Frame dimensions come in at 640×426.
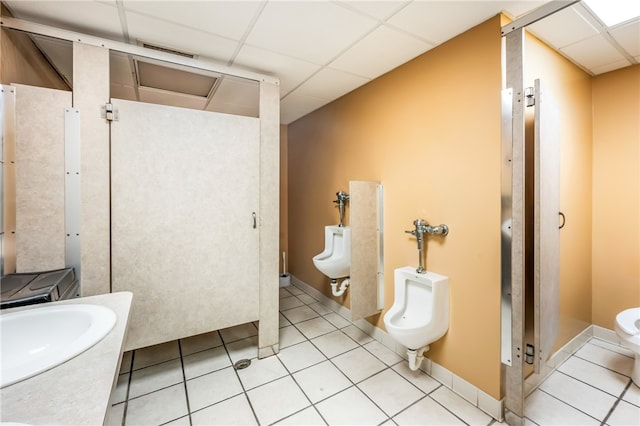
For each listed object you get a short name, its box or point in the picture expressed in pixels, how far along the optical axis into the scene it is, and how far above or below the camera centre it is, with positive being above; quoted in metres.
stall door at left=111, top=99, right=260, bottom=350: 1.82 -0.04
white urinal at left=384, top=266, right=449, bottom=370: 1.79 -0.74
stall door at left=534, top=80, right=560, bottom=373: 1.51 -0.08
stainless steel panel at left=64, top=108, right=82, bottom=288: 1.63 +0.14
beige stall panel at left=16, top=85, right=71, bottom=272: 1.53 +0.21
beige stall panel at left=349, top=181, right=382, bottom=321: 2.32 -0.33
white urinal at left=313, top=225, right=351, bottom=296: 2.75 -0.51
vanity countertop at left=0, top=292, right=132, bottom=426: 0.58 -0.44
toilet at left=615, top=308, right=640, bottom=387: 1.75 -0.81
